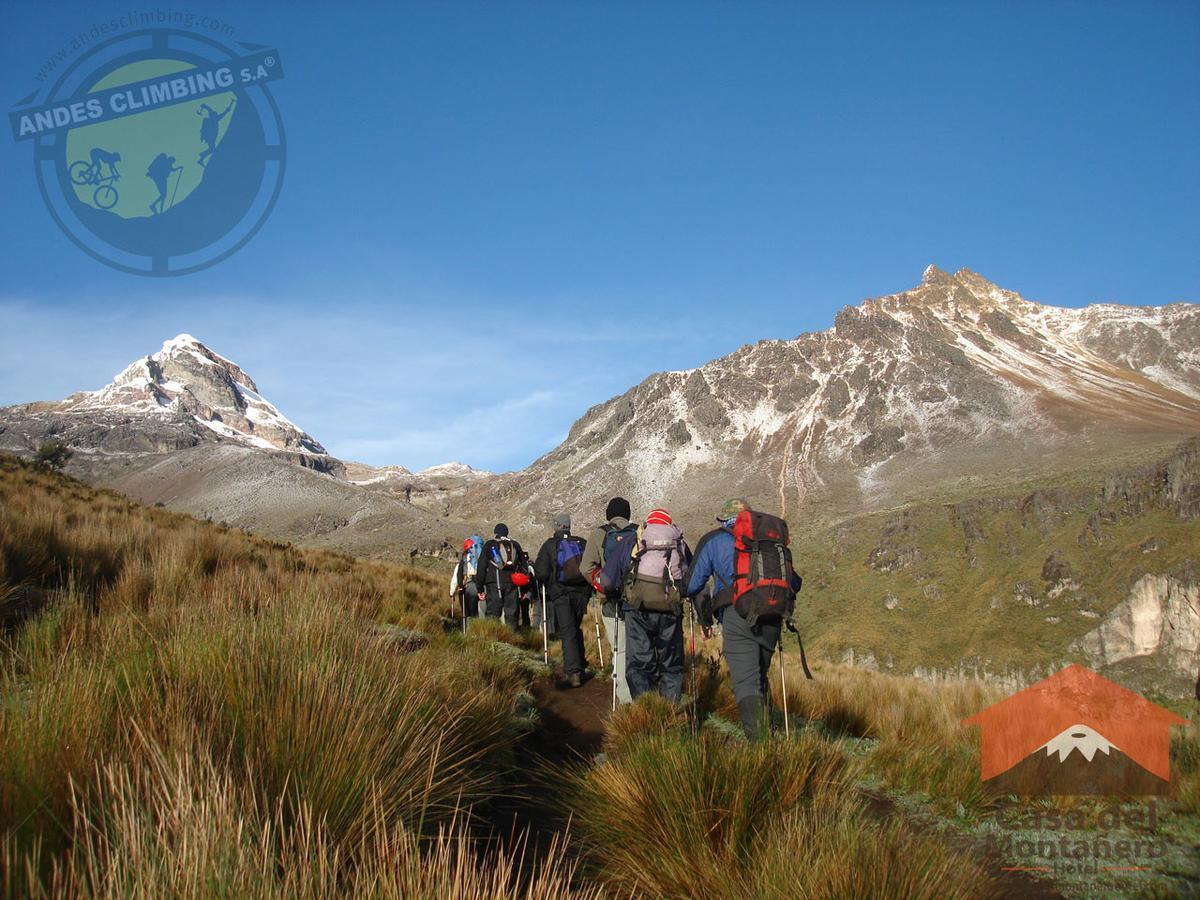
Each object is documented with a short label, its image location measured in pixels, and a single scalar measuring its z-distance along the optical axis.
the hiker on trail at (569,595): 8.84
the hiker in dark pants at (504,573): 11.31
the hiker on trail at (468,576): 11.75
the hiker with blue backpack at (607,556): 7.30
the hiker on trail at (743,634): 5.40
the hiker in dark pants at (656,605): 6.59
